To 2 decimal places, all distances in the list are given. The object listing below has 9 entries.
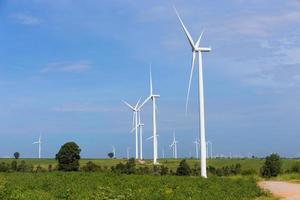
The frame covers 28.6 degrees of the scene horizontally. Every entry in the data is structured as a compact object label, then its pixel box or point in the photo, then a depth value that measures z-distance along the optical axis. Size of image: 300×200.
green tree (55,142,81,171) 79.38
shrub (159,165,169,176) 71.75
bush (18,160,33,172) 81.90
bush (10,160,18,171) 82.06
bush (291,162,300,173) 68.36
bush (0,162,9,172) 76.89
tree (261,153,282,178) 65.36
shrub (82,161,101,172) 77.34
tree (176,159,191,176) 71.44
